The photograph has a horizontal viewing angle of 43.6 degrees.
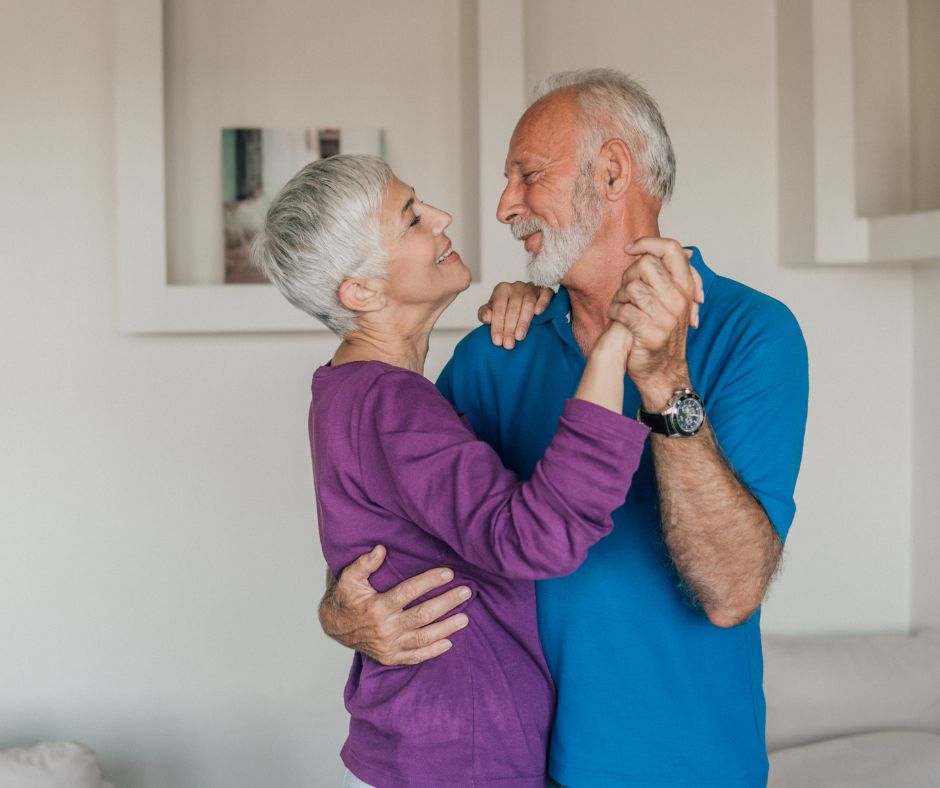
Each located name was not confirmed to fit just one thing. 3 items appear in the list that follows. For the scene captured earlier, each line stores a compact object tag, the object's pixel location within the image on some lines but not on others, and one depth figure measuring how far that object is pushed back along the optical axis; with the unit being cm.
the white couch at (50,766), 241
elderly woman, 133
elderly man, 134
